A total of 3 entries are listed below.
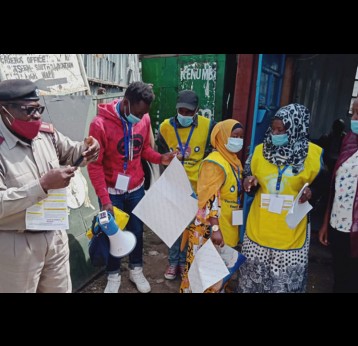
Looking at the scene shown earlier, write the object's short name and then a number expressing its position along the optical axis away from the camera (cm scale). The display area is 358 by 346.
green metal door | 442
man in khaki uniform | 159
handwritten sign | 284
